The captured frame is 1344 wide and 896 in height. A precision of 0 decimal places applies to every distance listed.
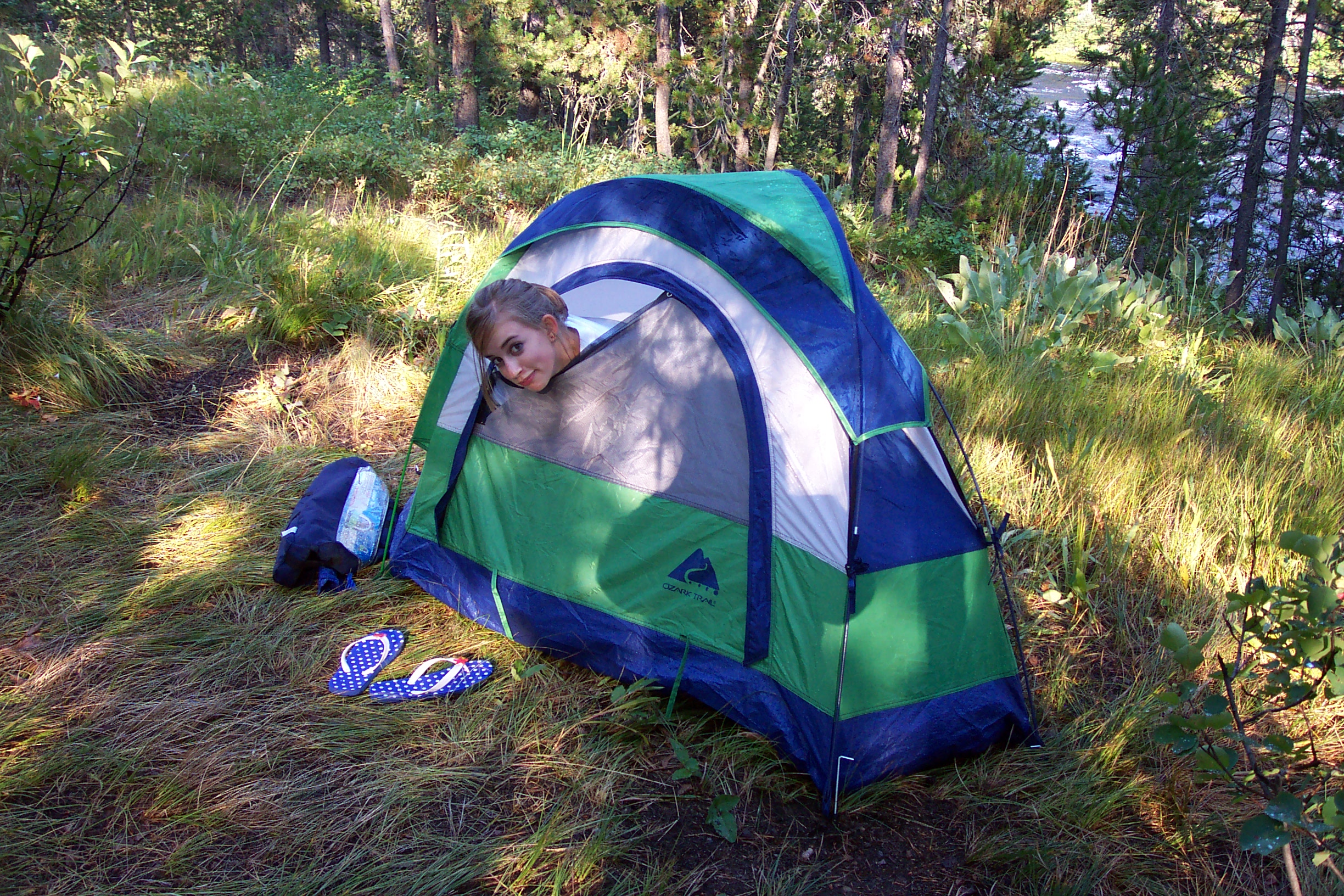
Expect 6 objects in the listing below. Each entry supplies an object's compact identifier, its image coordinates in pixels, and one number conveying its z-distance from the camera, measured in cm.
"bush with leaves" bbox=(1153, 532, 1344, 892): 144
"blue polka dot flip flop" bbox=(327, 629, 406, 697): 252
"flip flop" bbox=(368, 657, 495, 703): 249
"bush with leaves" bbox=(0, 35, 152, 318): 349
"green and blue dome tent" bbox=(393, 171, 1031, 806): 220
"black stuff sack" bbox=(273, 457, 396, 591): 293
